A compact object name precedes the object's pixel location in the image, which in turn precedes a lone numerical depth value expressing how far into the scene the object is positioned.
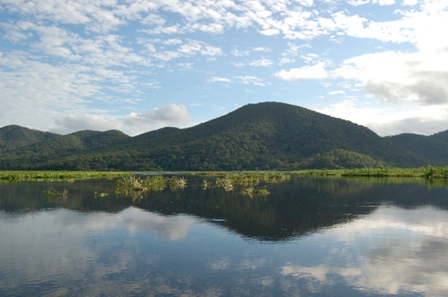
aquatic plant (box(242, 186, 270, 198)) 47.98
